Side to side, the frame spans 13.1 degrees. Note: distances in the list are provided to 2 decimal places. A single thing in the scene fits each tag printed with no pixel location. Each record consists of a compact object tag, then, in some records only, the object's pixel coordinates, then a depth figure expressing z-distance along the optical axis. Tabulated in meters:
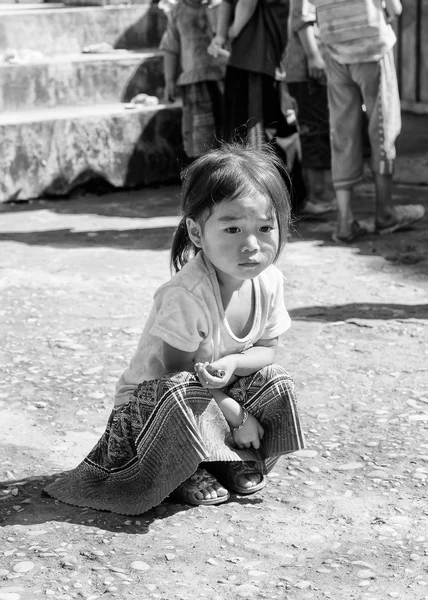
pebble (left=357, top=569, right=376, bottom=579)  4.57
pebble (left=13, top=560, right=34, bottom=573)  4.63
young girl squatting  5.08
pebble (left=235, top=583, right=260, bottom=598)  4.43
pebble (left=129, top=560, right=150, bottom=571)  4.64
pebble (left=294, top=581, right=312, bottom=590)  4.49
